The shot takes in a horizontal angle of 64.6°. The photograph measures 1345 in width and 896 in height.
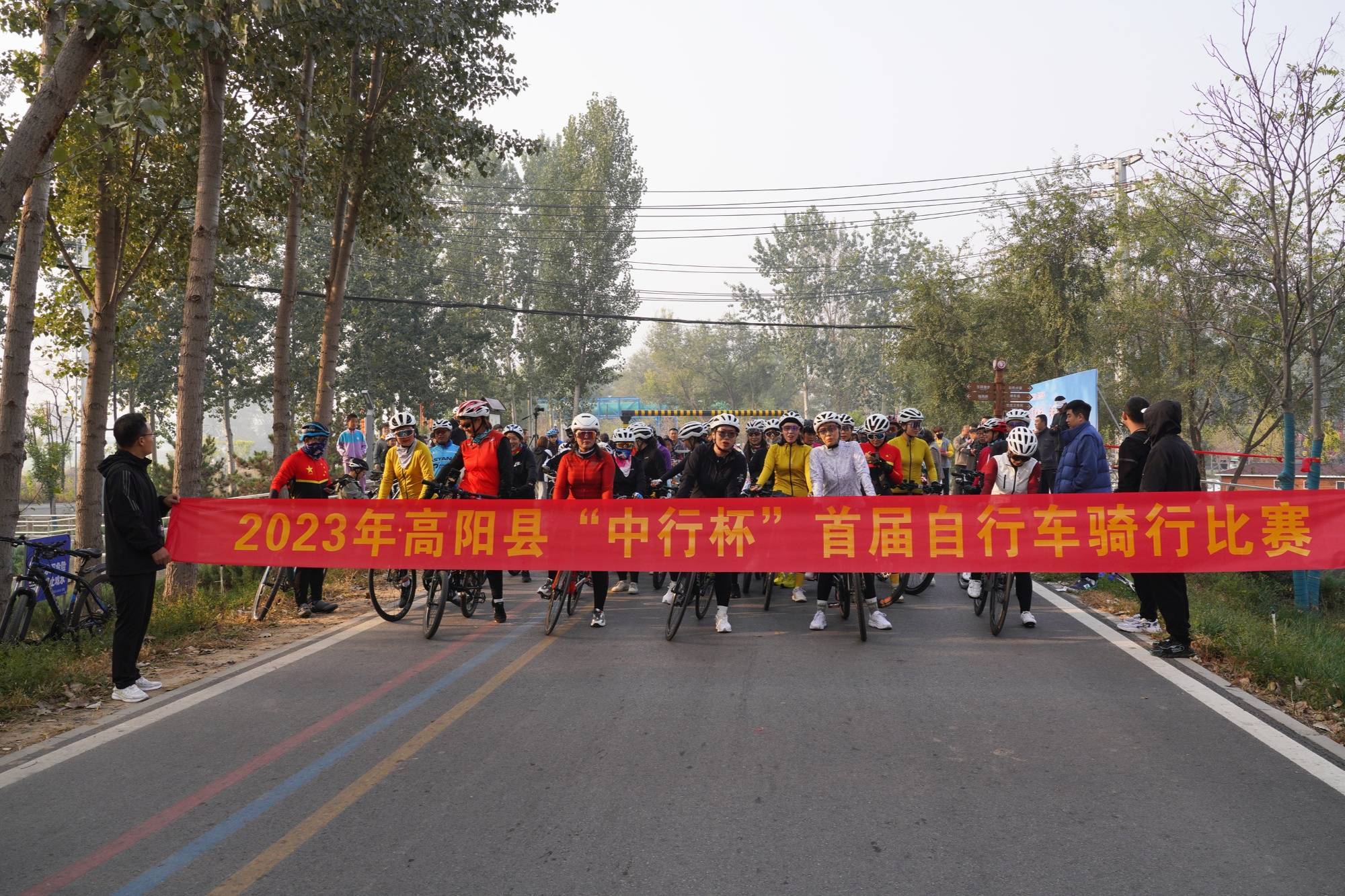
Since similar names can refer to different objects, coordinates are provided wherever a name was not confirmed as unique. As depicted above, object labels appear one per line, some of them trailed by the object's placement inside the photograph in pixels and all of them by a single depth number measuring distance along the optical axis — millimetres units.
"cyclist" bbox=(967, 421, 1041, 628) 9938
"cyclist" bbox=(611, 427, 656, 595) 12570
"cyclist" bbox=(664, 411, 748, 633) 10555
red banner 8617
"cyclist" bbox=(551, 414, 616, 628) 10055
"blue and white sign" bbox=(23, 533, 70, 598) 9242
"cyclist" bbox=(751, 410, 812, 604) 10984
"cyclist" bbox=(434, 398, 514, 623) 10586
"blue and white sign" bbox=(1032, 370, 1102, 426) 18781
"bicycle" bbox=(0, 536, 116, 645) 8672
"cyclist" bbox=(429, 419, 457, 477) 13828
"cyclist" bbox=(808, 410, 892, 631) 9969
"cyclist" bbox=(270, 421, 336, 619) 10797
